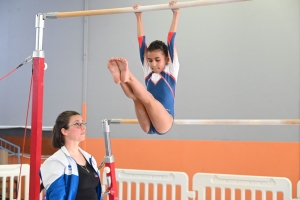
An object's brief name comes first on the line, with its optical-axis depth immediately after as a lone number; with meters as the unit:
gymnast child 2.80
